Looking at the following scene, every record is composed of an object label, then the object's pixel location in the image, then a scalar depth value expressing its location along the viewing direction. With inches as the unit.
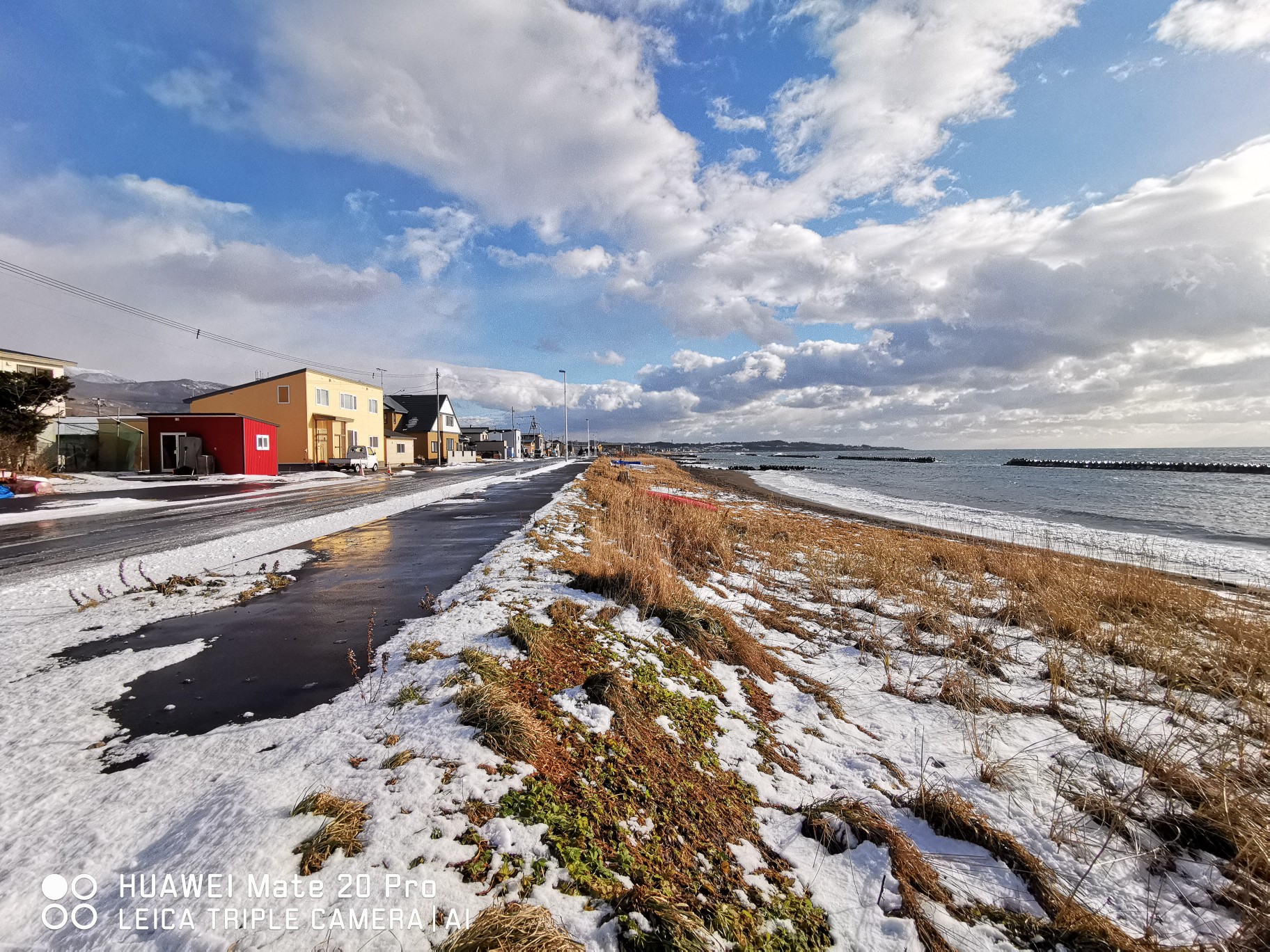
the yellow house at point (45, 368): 1081.4
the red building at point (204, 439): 1218.0
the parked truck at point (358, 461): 1493.8
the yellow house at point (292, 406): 1574.8
